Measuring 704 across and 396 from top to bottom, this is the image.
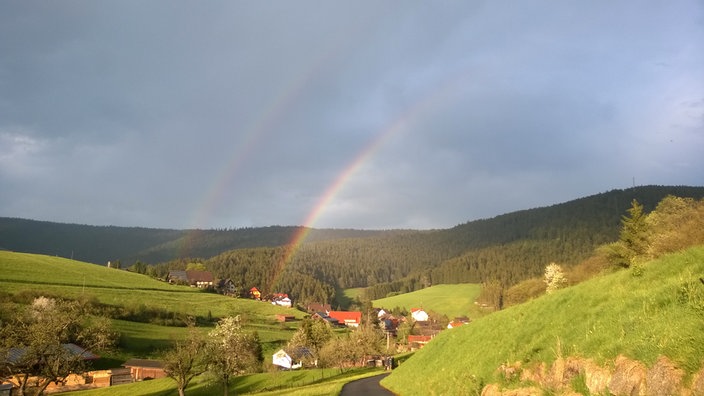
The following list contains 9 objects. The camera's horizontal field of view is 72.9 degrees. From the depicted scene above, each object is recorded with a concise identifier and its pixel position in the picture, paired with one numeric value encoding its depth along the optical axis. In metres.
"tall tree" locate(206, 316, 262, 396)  54.88
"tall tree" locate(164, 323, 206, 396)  50.75
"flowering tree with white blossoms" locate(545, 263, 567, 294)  82.01
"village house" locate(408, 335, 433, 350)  141.88
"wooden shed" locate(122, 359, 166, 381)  83.94
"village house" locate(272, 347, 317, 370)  96.94
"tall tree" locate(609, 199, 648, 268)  65.25
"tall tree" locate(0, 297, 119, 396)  41.16
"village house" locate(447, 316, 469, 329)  169.57
